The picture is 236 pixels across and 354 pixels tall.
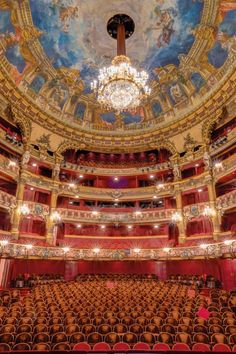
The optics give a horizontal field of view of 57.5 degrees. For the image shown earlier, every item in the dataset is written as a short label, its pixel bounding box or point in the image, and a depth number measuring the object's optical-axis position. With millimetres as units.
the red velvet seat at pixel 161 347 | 4434
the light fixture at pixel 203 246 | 14983
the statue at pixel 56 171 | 19908
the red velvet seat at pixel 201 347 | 4387
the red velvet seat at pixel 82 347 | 4440
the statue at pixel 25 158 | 17406
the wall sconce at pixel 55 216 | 18141
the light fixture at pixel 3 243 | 13332
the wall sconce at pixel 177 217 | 18125
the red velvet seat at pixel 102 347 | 4453
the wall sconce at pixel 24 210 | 15742
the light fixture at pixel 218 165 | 16342
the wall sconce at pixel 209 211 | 16031
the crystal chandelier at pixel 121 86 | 12281
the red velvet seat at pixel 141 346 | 4520
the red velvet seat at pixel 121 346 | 4493
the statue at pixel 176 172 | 20016
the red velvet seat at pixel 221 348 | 4379
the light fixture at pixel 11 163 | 16219
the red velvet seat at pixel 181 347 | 4378
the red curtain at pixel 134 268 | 13812
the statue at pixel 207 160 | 17531
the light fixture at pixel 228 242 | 12945
